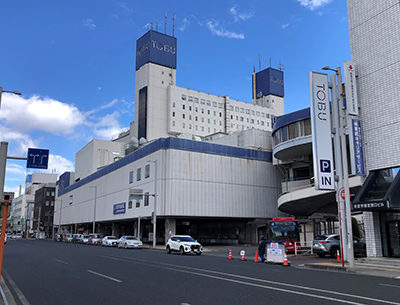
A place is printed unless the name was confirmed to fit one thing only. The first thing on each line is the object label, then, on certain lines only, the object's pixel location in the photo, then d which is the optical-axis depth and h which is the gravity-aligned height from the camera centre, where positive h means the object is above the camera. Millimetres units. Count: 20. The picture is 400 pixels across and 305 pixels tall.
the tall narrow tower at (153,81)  91688 +36267
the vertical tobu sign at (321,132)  22097 +5769
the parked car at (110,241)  47778 -2087
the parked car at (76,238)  63156 -2242
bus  30234 -353
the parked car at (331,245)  24312 -1268
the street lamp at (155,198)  42375 +3193
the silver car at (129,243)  41000 -1938
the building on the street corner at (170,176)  47094 +7121
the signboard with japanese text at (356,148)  21203 +4391
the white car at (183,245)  29266 -1574
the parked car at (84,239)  58188 -2196
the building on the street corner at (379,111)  20203 +6546
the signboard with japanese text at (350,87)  21250 +7958
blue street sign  13141 +2400
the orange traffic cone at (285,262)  19203 -1865
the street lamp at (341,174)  17109 +2603
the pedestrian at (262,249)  21297 -1332
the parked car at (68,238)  69812 -2394
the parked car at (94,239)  54700 -2050
